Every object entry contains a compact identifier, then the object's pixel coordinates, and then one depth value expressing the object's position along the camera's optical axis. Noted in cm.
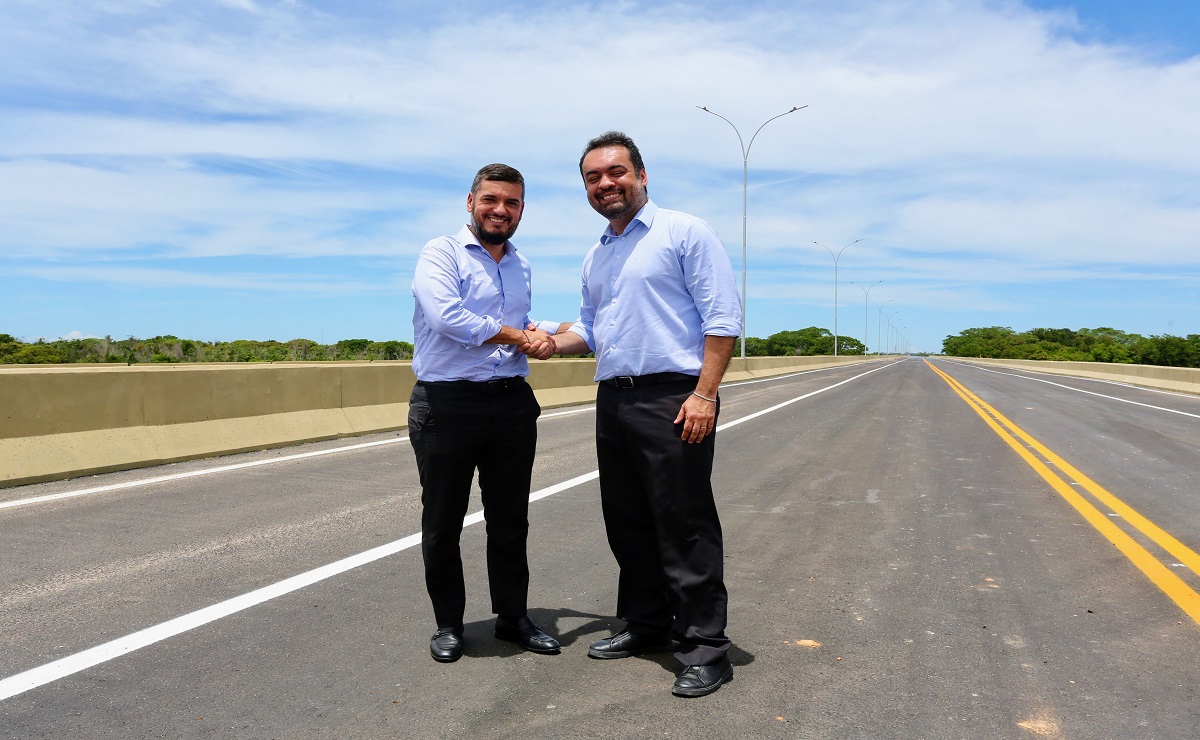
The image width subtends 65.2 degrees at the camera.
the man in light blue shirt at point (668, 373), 353
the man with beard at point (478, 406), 374
